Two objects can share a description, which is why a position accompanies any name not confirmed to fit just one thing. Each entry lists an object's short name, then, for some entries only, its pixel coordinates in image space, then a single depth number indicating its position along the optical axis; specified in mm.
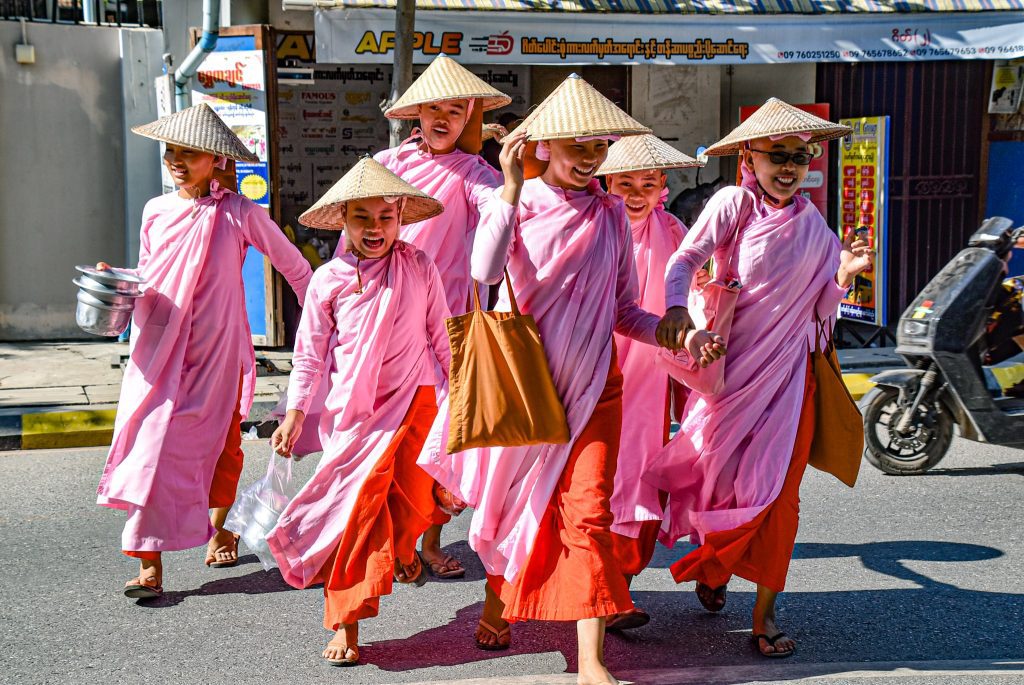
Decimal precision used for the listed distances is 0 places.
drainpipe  20454
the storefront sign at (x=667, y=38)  21902
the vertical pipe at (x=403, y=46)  19473
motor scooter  15092
